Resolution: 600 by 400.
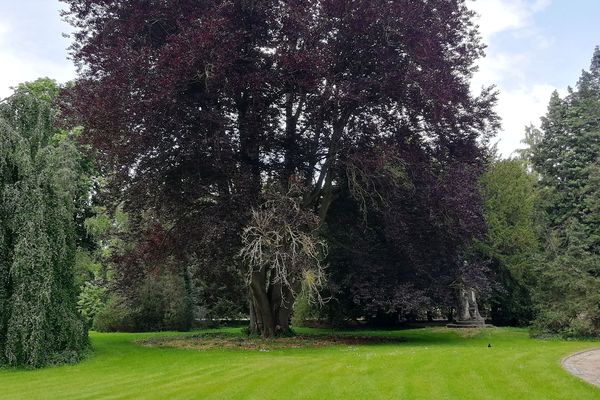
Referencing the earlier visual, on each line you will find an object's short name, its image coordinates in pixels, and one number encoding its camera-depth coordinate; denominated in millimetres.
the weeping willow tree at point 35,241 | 13469
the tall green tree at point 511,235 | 28016
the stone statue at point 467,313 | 29203
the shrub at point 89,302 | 16594
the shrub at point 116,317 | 28844
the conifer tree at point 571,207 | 19219
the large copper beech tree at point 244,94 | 15172
